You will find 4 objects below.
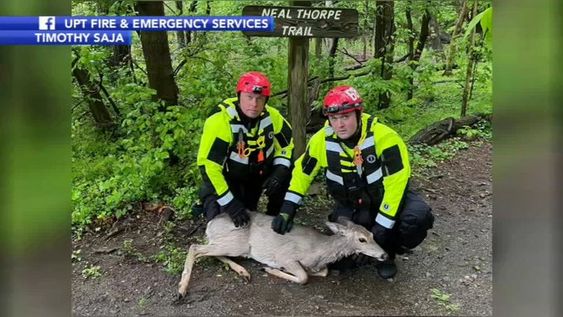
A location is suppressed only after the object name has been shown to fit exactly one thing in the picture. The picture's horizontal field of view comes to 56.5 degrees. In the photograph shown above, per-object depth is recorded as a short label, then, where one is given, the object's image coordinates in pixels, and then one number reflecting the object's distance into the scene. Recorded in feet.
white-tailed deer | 13.07
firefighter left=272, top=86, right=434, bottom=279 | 12.41
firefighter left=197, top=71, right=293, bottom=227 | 13.25
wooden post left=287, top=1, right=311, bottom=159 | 13.58
